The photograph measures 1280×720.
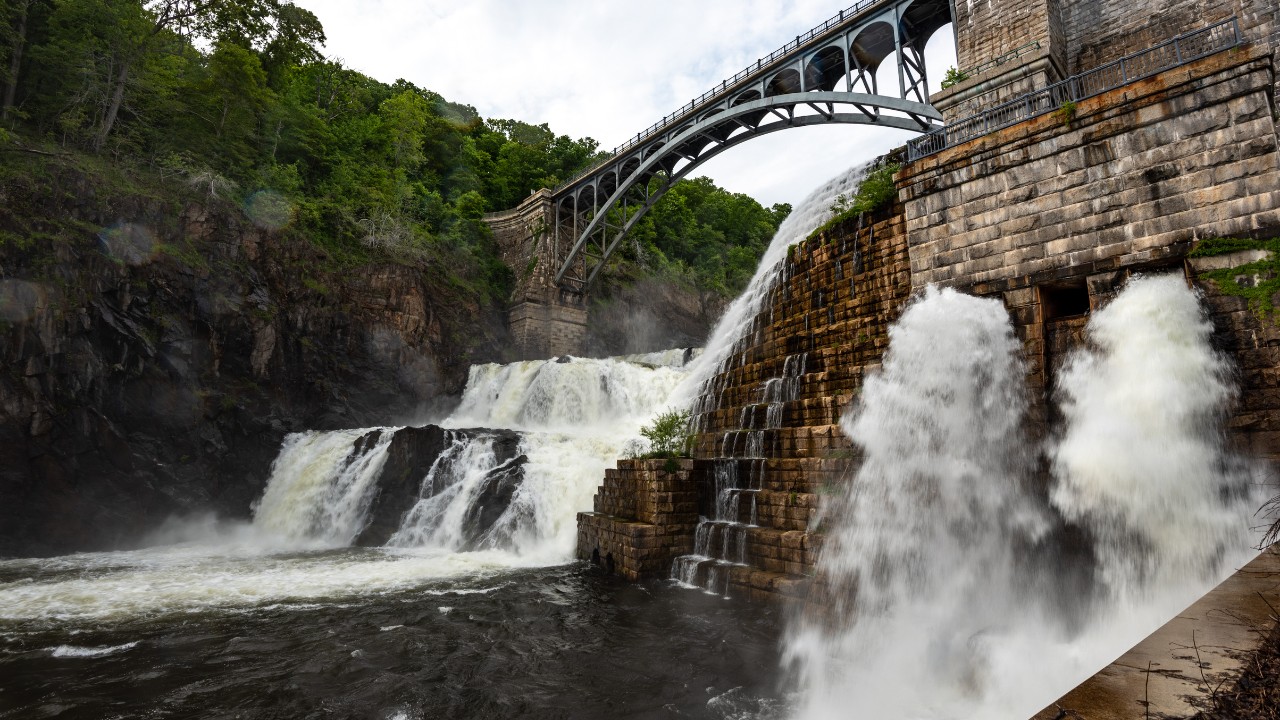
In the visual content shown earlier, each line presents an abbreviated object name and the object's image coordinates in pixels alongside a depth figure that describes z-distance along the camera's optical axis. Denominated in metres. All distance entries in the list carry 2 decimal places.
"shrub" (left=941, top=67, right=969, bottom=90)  14.66
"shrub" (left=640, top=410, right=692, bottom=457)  12.98
